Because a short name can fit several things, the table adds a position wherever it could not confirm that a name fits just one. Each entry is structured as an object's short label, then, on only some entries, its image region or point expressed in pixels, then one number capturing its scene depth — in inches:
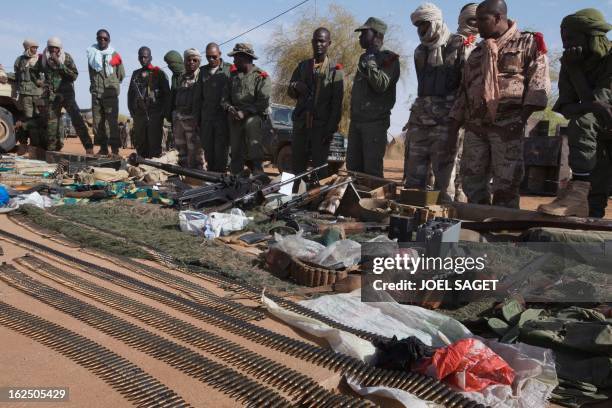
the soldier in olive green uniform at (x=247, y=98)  335.6
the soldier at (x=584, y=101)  195.9
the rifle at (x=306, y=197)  244.1
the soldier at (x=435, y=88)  246.4
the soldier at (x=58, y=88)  489.7
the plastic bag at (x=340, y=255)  156.1
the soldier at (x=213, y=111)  360.5
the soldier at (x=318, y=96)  307.6
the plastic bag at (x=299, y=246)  161.2
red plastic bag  90.9
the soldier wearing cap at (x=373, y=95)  276.6
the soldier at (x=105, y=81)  471.2
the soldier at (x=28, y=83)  522.0
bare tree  934.4
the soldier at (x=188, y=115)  381.7
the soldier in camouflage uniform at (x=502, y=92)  215.8
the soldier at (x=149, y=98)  420.8
